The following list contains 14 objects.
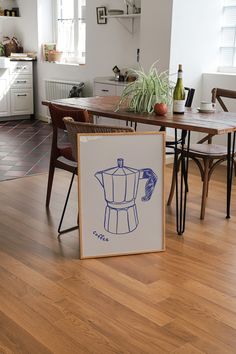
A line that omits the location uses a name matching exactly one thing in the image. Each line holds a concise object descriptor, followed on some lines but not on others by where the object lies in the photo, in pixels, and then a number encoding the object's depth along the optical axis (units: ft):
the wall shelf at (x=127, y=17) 18.47
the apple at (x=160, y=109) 9.97
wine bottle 10.24
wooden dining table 9.05
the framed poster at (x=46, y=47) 24.21
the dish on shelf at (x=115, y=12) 18.88
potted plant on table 10.29
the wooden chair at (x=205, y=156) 11.02
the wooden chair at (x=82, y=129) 8.91
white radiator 22.47
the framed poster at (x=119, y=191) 8.91
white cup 10.75
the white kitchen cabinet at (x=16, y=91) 23.76
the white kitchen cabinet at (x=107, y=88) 17.46
